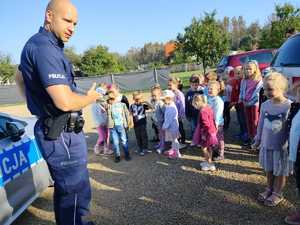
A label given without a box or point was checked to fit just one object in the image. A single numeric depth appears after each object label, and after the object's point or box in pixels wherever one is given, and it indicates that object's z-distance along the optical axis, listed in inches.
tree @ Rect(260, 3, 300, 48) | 560.8
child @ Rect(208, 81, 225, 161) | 147.5
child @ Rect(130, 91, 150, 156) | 175.9
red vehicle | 320.8
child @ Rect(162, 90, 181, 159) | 163.9
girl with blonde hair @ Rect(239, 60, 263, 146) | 150.3
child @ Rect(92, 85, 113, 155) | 181.9
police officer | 62.7
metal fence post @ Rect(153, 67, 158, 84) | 586.4
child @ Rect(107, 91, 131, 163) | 167.4
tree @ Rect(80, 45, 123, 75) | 969.5
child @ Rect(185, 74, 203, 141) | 176.9
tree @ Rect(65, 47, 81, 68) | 1034.2
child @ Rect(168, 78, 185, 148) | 181.8
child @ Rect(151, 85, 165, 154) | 174.2
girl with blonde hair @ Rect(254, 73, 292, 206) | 97.8
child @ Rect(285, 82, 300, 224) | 81.9
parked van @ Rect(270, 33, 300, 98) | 114.5
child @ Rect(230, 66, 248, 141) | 171.2
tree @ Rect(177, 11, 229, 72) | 592.8
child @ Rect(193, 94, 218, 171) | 135.9
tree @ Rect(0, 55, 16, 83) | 1178.3
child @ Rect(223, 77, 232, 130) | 184.0
